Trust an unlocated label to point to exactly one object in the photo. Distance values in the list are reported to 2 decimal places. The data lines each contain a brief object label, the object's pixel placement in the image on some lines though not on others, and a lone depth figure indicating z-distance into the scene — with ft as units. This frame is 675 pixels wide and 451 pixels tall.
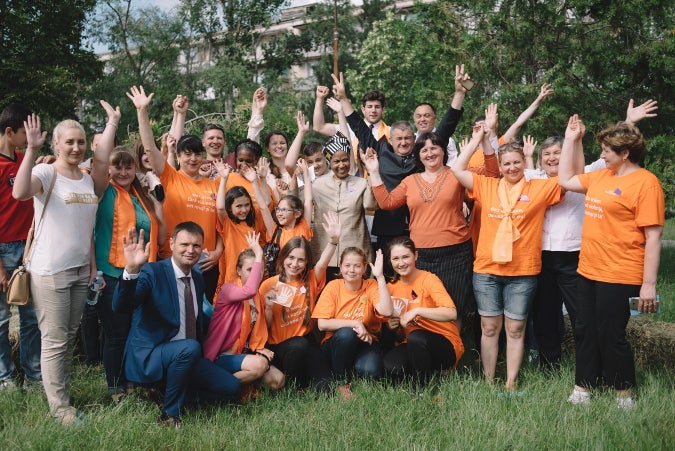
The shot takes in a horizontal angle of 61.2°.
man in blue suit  13.80
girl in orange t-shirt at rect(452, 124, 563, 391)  15.83
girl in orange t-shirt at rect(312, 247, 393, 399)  16.05
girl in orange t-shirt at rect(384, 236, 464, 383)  15.81
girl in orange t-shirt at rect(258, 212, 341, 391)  16.24
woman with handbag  13.41
